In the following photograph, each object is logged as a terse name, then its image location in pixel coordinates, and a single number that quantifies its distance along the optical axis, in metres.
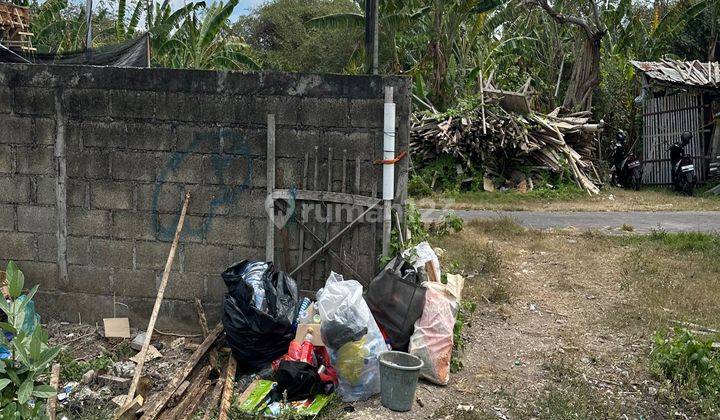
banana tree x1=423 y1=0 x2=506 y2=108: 14.90
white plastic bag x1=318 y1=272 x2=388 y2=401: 4.45
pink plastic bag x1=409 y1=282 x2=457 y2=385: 4.68
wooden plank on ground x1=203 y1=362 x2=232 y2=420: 4.12
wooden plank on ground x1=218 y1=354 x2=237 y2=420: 4.07
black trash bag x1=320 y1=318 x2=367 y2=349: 4.51
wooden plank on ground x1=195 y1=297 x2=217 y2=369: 5.40
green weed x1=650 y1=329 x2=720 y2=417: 4.34
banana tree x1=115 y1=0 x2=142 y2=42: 14.73
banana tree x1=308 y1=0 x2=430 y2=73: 14.53
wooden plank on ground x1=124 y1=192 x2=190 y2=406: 4.27
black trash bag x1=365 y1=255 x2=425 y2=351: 4.83
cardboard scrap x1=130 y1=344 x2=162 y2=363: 5.10
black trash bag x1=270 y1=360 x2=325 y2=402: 4.30
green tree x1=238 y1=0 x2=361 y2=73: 26.14
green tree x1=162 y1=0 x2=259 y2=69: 14.45
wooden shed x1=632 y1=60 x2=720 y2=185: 14.24
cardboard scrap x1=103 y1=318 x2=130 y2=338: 5.51
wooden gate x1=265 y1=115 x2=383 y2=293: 5.34
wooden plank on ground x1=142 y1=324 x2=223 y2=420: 4.03
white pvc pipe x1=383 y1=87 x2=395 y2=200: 5.18
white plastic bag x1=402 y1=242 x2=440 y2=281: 5.27
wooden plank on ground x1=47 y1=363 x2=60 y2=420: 3.92
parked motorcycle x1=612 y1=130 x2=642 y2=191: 14.56
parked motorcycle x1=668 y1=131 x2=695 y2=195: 13.37
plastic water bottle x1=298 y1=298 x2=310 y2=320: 5.04
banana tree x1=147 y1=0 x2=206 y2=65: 14.37
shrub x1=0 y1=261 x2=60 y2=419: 2.26
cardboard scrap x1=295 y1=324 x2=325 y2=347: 4.78
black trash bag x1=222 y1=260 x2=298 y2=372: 4.70
